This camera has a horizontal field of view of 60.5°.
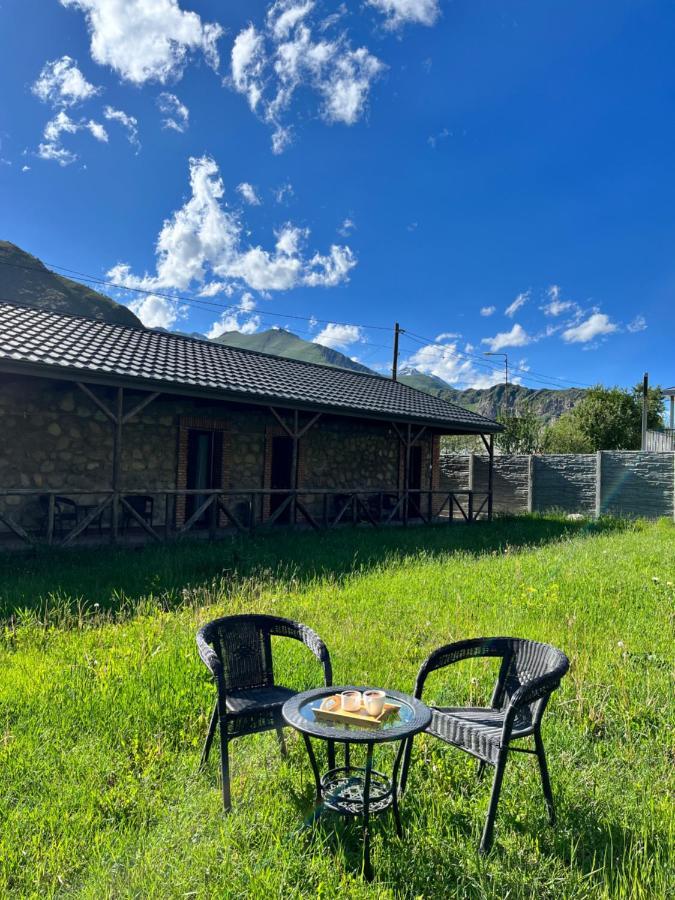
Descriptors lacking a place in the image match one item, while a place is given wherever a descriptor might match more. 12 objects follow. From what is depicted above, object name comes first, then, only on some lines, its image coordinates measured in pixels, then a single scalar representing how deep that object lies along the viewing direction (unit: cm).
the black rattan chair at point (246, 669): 280
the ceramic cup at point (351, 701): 241
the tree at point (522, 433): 4472
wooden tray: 231
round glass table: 225
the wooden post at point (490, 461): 1533
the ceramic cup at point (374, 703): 236
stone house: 938
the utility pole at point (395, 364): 3222
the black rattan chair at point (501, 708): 243
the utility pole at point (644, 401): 2614
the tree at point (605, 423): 3700
